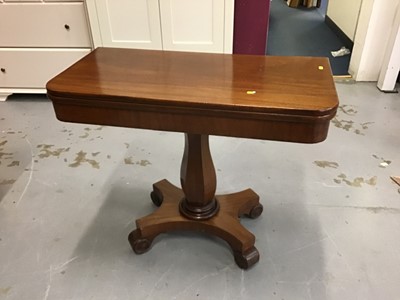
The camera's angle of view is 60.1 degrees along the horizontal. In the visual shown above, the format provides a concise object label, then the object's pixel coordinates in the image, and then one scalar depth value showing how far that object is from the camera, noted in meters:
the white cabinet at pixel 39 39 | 2.00
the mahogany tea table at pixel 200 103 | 0.79
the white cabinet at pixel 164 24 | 1.90
